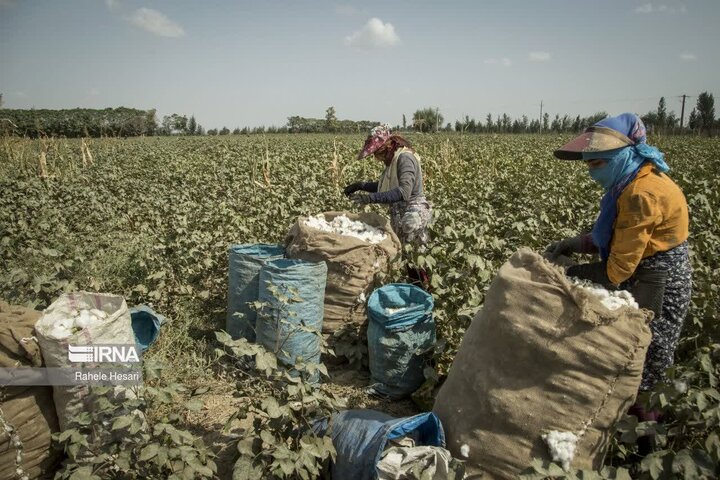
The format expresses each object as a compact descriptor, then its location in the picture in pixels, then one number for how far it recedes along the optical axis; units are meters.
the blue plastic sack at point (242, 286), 3.28
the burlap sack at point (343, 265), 3.25
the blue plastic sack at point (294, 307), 2.84
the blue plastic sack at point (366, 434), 1.84
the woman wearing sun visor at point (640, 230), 1.82
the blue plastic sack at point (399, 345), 2.74
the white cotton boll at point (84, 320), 2.10
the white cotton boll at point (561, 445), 1.73
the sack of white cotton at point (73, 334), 2.02
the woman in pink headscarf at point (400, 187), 3.88
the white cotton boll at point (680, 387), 1.53
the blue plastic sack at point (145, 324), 3.18
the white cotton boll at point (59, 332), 2.00
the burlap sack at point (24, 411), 1.98
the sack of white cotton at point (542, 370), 1.68
